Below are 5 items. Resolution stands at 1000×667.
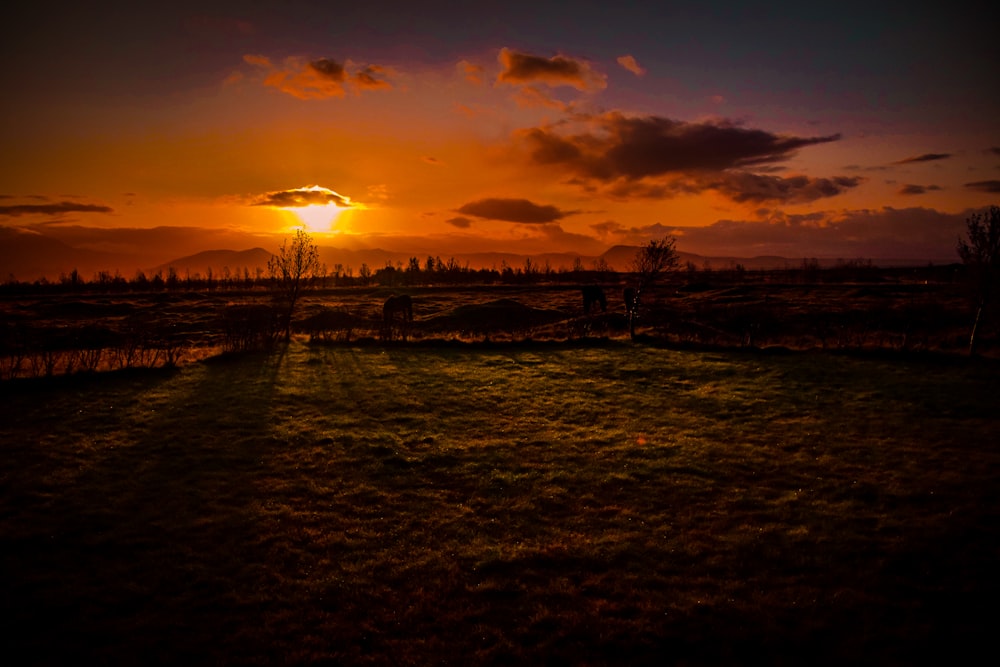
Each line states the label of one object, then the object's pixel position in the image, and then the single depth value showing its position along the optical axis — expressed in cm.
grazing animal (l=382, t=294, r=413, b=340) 4817
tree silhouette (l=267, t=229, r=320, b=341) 3881
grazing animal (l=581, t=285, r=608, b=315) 6047
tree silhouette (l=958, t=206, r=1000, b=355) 2877
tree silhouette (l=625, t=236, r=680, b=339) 3766
